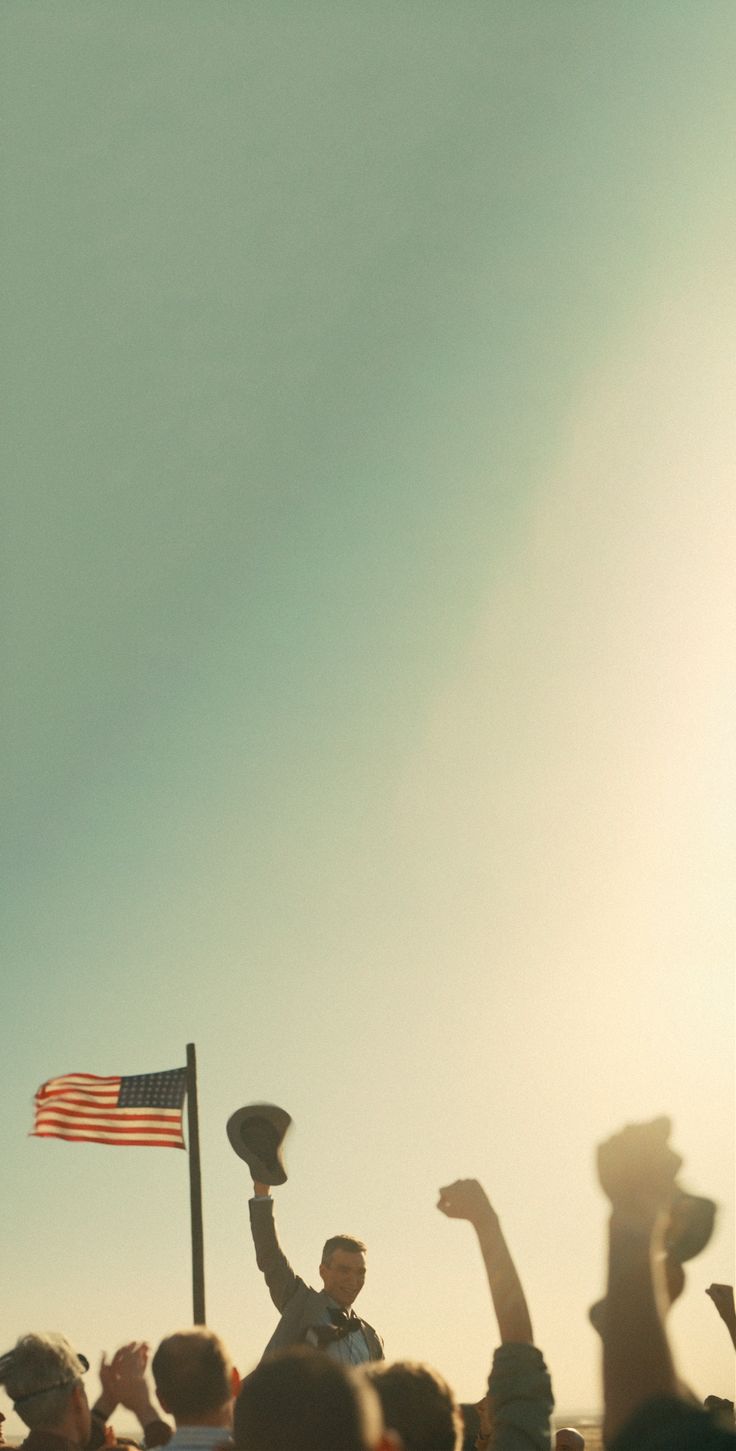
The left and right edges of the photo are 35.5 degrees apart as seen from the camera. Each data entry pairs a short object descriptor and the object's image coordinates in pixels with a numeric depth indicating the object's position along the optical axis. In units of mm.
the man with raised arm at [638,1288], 1651
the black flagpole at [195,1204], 10570
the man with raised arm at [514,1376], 2715
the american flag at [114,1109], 12055
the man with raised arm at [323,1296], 5930
